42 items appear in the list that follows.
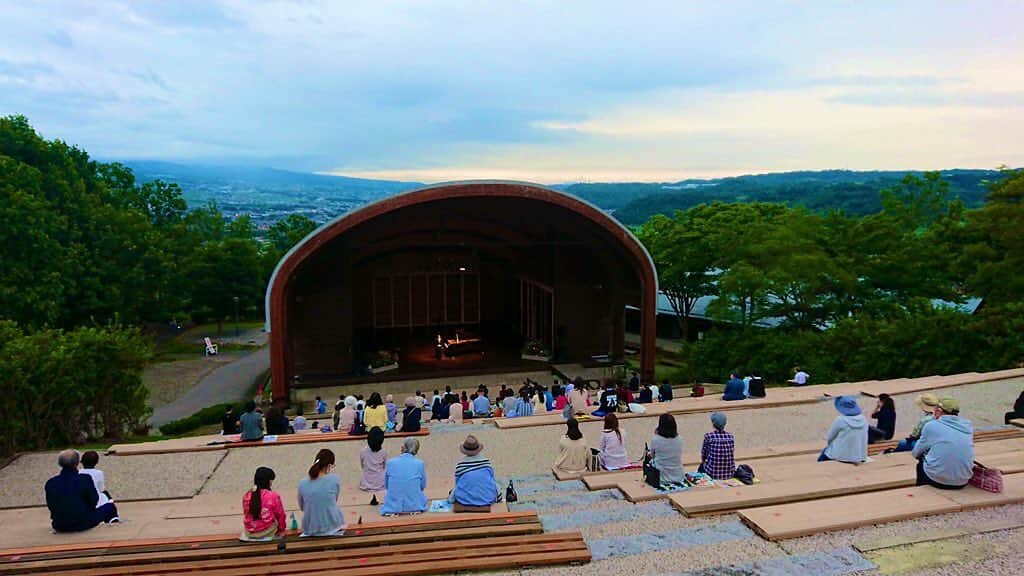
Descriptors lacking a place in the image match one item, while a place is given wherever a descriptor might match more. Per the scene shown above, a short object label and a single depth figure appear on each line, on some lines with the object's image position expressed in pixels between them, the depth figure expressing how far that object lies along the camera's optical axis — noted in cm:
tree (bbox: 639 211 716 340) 2638
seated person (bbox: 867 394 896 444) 859
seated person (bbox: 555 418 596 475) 786
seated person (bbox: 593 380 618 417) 1169
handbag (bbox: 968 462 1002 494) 589
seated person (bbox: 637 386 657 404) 1373
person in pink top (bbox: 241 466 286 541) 549
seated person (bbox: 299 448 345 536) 554
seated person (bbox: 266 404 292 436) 1105
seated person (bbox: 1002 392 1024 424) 952
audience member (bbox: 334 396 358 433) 1171
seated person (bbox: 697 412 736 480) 685
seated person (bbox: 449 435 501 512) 633
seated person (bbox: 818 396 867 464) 713
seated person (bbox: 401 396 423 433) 1084
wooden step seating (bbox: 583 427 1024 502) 676
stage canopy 1897
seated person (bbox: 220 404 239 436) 1155
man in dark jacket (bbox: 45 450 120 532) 596
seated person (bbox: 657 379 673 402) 1412
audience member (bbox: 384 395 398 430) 1235
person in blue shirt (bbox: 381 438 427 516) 638
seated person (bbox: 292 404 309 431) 1267
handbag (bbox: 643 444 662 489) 673
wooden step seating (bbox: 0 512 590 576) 499
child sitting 652
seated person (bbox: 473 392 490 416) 1349
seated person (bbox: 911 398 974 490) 593
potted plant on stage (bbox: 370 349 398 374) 2090
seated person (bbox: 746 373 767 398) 1279
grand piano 2309
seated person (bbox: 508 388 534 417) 1322
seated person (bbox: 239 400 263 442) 1044
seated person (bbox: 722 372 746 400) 1270
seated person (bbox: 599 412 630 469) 792
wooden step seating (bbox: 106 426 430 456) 993
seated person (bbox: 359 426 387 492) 752
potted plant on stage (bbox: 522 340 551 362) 2284
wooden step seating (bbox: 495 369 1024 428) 1157
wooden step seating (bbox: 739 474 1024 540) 535
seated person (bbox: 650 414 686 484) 672
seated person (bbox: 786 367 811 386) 1516
